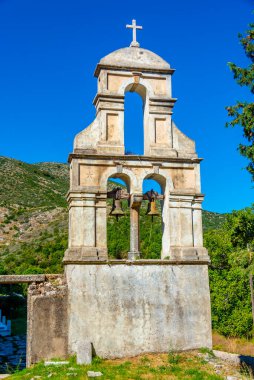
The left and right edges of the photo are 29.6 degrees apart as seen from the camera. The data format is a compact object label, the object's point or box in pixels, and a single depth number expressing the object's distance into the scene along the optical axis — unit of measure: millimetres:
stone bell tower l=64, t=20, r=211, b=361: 9031
